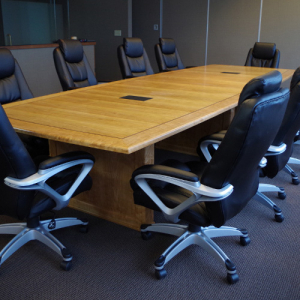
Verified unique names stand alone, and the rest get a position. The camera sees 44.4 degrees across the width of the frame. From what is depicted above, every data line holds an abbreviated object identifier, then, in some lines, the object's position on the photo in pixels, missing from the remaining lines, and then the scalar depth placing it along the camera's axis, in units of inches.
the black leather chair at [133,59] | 194.9
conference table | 75.2
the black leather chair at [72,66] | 155.9
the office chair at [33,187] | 65.1
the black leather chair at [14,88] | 115.8
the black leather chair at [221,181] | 59.1
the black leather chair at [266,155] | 88.6
